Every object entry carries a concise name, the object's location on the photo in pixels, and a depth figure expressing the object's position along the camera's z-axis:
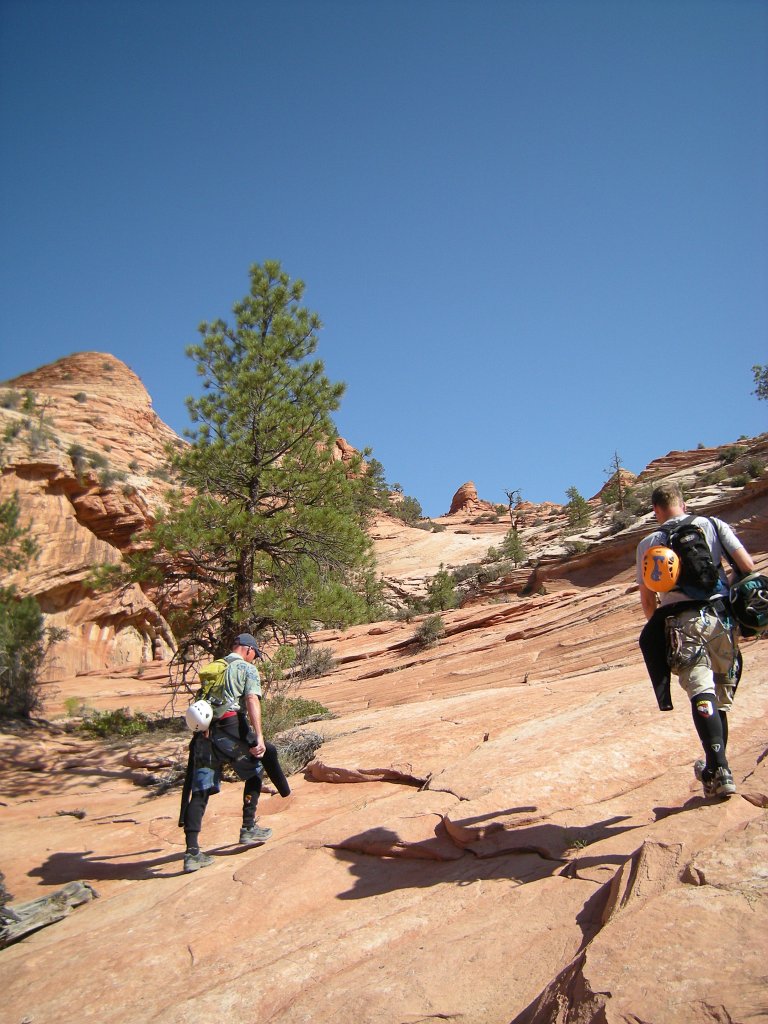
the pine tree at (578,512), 33.84
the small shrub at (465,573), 28.70
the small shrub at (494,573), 25.72
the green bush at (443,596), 24.64
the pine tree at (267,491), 9.64
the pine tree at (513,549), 27.98
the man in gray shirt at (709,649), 3.00
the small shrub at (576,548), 20.33
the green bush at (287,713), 9.25
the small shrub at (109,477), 23.08
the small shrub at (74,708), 14.47
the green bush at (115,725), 12.21
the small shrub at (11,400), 25.86
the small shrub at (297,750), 7.15
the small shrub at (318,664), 16.42
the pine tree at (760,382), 34.50
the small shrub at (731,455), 27.41
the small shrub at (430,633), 16.58
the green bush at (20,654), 13.71
